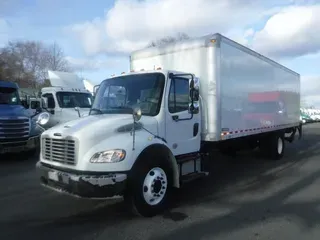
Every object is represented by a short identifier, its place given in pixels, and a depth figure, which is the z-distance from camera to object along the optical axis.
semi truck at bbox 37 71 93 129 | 12.80
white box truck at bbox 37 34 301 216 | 4.61
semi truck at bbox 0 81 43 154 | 9.62
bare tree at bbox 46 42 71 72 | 52.69
